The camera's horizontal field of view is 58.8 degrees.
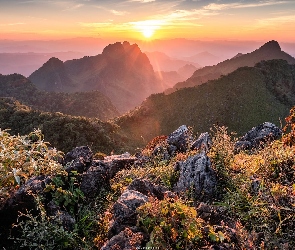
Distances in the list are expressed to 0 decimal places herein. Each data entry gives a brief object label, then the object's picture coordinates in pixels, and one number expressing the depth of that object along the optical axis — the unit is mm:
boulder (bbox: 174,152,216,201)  6305
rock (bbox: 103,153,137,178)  8164
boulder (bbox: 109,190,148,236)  4906
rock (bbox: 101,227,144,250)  4090
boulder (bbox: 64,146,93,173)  7107
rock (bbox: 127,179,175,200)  5887
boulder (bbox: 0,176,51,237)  5734
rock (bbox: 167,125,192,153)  11830
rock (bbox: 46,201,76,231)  5552
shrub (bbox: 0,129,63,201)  5664
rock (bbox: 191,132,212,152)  9680
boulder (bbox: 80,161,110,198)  6840
